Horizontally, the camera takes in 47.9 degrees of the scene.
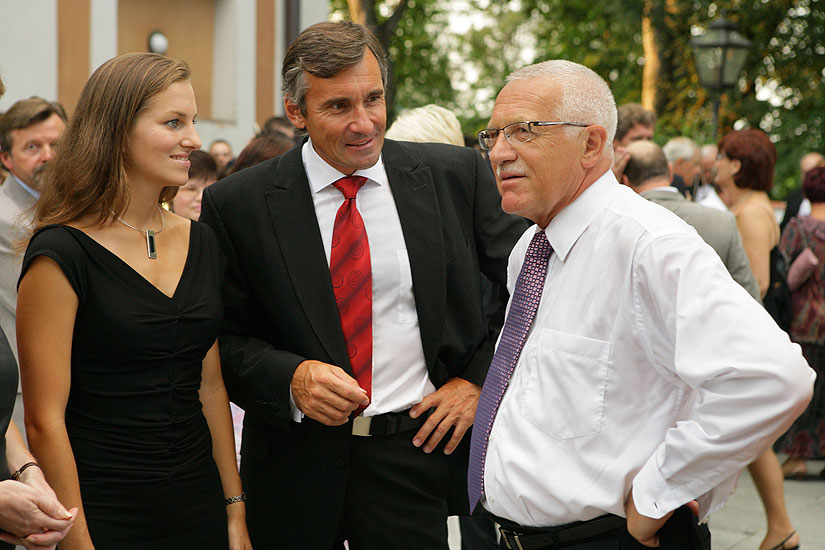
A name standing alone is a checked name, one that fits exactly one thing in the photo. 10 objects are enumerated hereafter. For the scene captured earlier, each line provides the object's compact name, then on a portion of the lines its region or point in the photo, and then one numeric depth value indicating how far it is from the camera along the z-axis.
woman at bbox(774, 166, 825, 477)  6.39
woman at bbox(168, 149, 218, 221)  4.82
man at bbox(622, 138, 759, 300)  5.06
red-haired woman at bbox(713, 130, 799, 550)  5.98
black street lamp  11.50
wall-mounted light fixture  9.87
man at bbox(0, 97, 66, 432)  3.77
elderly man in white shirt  1.81
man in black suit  2.75
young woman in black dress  2.43
